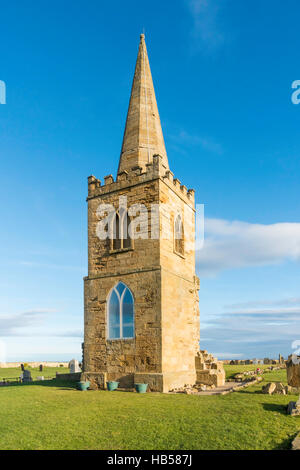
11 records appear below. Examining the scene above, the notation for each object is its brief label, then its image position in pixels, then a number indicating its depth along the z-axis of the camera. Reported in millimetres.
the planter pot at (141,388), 15594
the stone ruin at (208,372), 19200
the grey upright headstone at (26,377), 23922
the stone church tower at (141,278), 16672
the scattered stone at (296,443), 7563
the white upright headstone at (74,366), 27969
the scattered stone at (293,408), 10539
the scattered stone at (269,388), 14779
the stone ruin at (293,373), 15031
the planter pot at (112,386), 16484
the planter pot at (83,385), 17078
